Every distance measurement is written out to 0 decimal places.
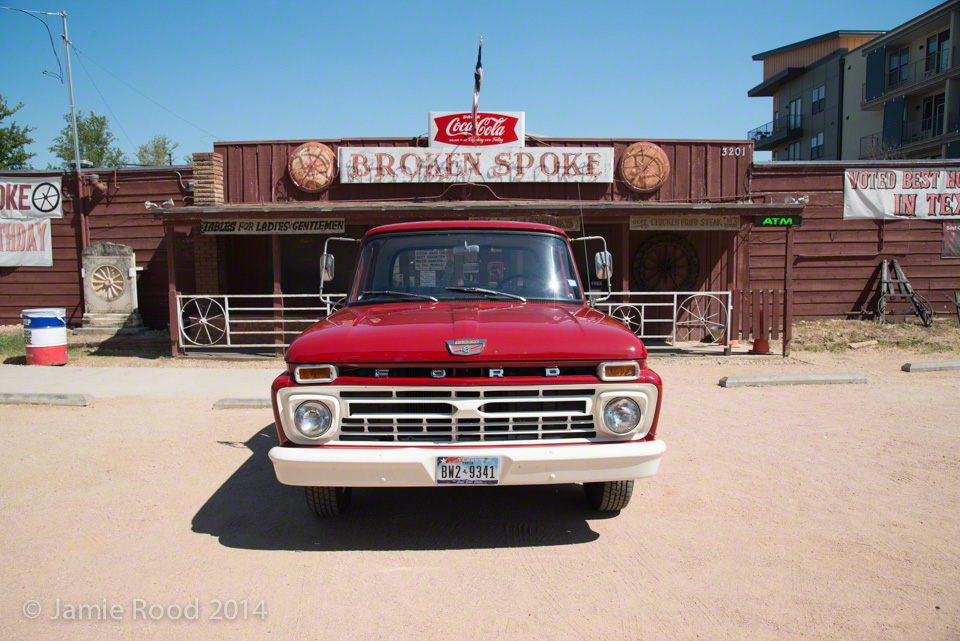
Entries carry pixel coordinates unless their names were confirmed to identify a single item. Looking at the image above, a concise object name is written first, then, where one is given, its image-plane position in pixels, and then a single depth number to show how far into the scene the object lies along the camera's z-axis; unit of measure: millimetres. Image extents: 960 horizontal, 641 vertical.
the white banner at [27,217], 14859
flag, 11148
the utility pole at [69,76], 17044
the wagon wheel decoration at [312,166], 12719
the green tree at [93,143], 38875
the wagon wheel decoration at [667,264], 13570
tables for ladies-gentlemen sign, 11312
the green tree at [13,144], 24734
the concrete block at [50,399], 7641
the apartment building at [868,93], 27812
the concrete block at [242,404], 7527
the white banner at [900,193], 14070
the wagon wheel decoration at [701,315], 12875
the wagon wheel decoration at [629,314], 12094
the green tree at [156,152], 46750
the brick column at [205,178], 12625
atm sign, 10984
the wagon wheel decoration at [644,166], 12773
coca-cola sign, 12477
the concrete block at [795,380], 8602
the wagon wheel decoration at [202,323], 11266
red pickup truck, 3320
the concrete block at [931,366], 9336
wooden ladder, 14109
